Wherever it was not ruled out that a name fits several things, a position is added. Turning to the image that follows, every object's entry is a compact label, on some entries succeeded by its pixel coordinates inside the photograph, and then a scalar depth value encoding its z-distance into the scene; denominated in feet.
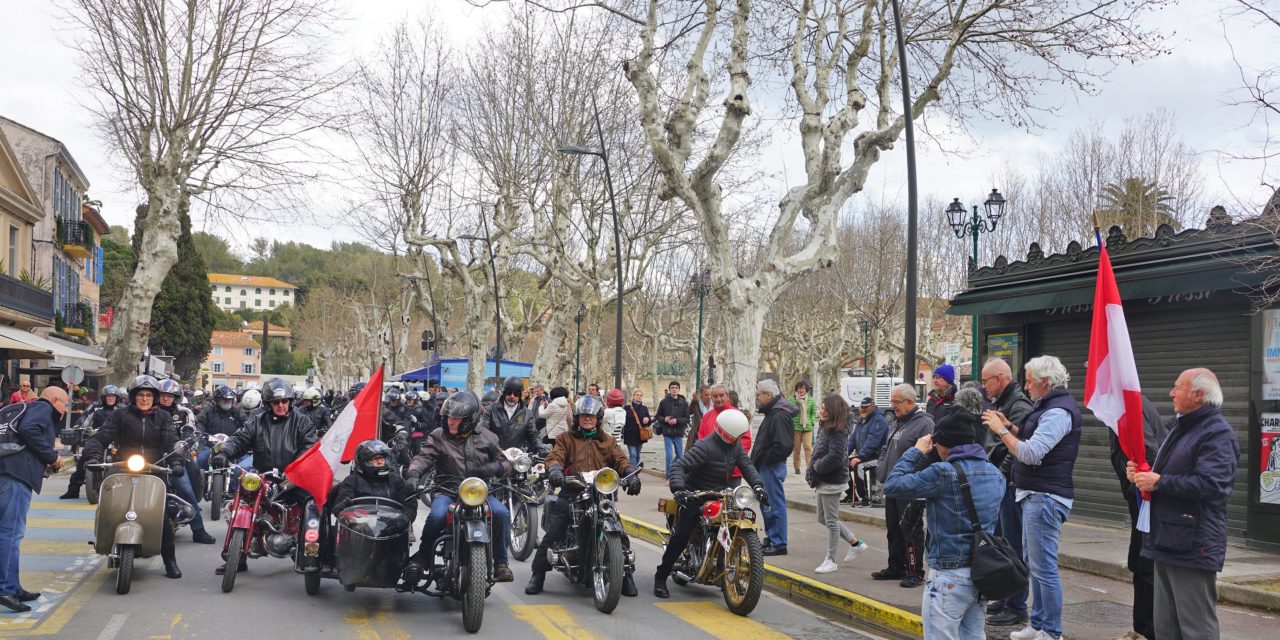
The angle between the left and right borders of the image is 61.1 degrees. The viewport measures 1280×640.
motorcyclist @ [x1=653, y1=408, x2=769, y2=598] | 28.68
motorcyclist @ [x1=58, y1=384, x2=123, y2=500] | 49.37
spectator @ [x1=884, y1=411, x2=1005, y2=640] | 17.58
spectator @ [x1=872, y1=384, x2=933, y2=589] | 29.86
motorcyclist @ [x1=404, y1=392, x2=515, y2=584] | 26.27
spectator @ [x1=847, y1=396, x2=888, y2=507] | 33.24
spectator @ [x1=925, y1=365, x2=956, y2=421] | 31.30
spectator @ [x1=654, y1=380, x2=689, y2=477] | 61.16
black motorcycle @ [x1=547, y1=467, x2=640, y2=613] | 26.99
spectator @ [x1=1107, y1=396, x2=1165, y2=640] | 22.24
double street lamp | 69.00
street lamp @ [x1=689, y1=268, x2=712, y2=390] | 128.95
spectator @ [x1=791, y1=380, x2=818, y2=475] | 63.94
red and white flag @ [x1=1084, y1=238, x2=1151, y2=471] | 19.77
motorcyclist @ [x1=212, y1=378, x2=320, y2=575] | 31.78
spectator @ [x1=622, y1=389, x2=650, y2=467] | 56.39
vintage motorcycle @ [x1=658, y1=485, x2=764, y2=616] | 26.86
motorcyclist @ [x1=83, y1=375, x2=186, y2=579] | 29.89
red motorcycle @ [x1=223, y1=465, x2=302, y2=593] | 28.43
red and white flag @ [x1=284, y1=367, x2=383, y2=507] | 27.22
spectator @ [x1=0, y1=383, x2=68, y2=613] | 25.45
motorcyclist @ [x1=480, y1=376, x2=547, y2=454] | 41.83
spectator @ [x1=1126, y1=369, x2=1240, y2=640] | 18.11
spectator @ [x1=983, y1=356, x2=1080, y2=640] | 22.63
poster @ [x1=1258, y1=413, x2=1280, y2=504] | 33.68
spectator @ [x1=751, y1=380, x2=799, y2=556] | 34.30
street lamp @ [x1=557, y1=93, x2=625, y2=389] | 77.06
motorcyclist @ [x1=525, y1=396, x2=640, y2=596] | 29.22
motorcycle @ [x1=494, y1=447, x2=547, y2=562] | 28.94
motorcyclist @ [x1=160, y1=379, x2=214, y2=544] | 32.73
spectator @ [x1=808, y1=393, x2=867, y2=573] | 32.07
